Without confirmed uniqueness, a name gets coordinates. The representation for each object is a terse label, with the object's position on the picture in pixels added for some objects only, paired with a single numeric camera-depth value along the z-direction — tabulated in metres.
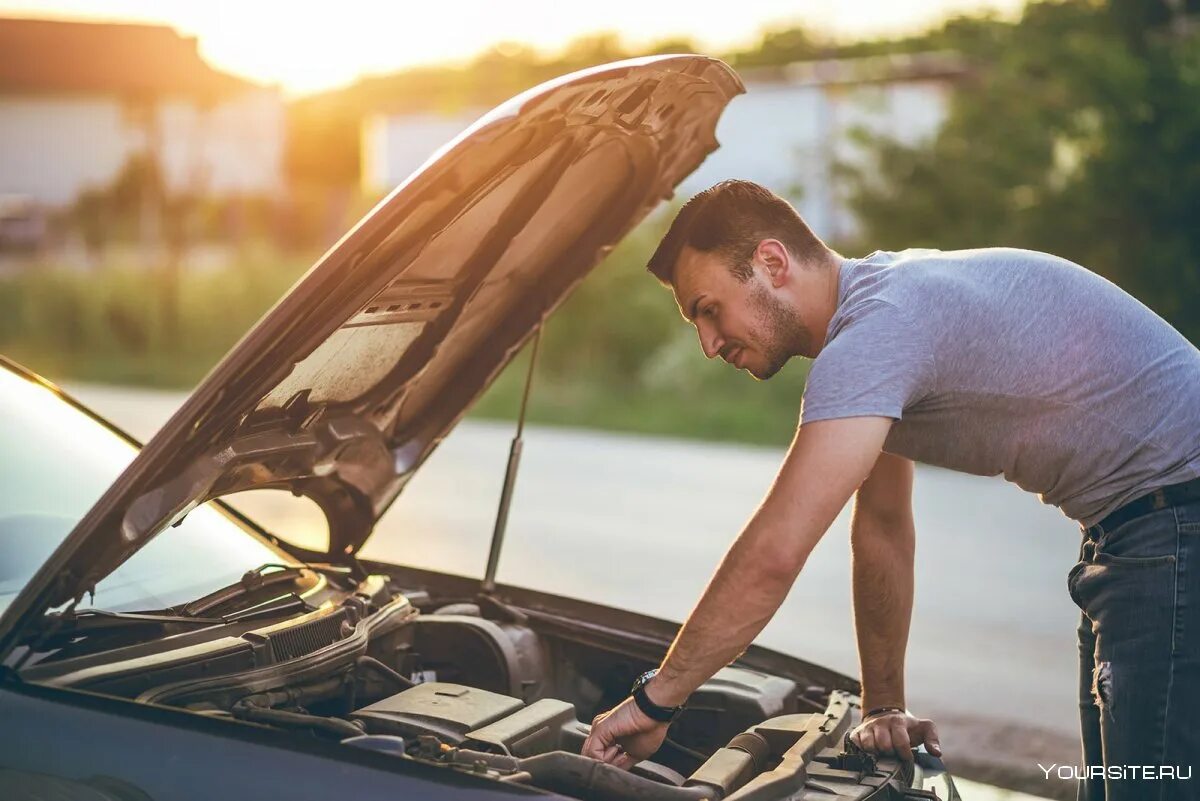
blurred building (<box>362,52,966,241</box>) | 19.36
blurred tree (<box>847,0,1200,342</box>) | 13.63
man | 2.53
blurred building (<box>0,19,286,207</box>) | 41.50
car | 2.31
